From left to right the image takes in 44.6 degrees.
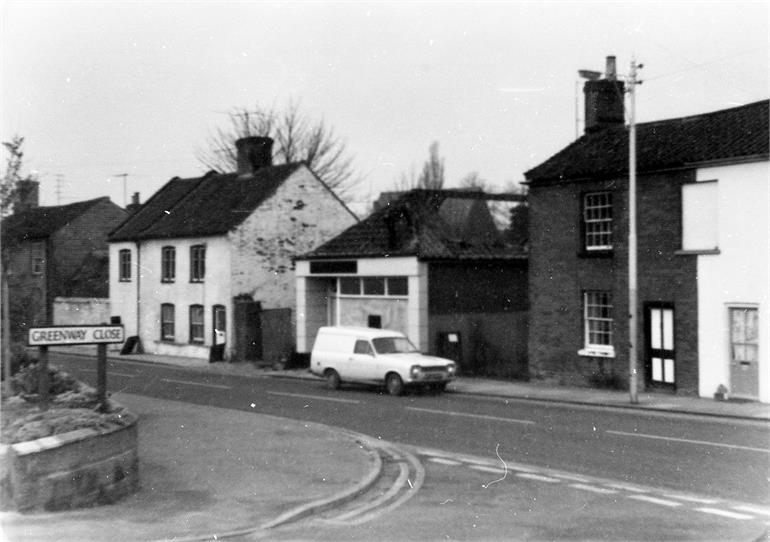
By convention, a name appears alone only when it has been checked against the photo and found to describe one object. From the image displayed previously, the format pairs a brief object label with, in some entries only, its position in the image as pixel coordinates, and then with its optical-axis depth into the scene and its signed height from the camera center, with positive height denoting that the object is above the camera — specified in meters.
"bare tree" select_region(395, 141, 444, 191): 68.00 +9.15
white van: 25.02 -1.74
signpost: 11.06 -0.48
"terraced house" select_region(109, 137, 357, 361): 39.75 +1.85
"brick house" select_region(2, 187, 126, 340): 38.06 +2.54
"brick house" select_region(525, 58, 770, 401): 22.80 +1.25
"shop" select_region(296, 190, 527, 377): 32.06 +0.60
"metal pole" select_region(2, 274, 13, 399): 13.20 -0.55
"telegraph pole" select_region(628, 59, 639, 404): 22.27 +1.12
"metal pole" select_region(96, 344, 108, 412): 11.96 -1.03
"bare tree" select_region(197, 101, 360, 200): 65.38 +10.49
